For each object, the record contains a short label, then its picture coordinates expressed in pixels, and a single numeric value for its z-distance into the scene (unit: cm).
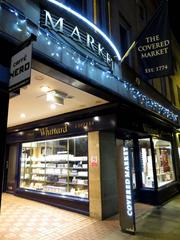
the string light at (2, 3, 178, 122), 363
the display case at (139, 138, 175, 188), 844
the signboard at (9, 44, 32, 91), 276
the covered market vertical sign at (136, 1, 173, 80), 603
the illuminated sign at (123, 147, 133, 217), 511
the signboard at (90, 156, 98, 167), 678
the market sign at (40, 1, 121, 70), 431
